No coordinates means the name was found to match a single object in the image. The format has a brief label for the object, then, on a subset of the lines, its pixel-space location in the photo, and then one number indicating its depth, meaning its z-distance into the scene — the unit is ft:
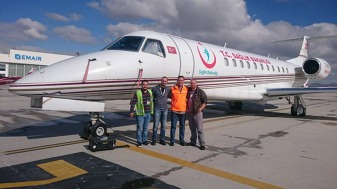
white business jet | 20.79
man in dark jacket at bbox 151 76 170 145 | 23.40
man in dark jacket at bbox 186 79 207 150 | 23.07
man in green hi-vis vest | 22.61
